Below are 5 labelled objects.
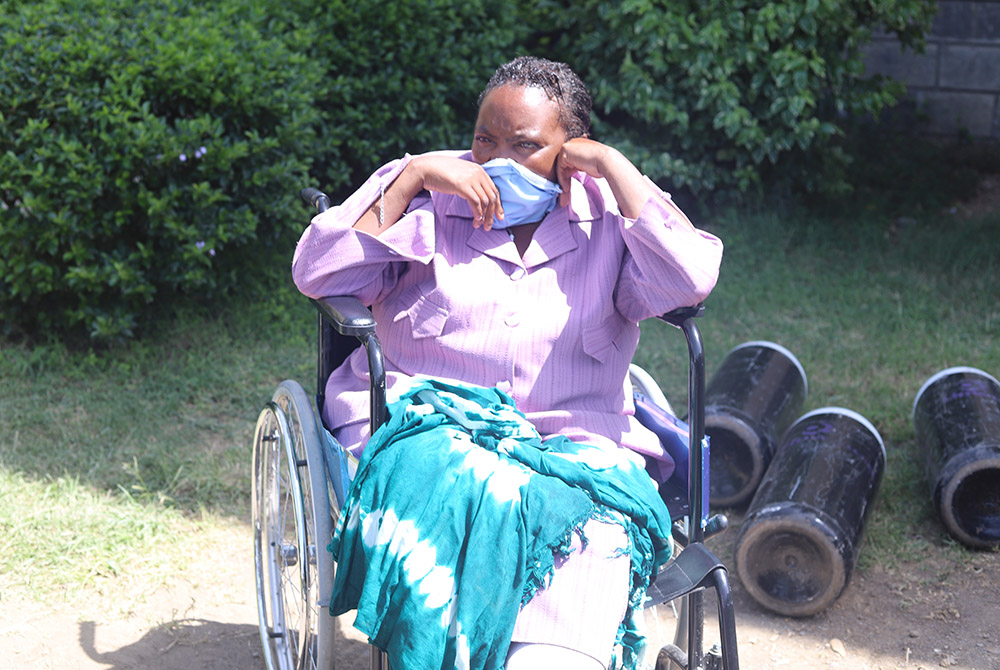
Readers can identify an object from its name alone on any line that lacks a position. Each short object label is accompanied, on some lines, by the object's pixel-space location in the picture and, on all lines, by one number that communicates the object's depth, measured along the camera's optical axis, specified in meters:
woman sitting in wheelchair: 1.99
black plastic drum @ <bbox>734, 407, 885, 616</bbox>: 3.07
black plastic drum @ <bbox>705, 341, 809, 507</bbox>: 3.66
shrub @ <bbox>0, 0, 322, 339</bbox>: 4.22
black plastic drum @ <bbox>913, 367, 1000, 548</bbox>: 3.35
